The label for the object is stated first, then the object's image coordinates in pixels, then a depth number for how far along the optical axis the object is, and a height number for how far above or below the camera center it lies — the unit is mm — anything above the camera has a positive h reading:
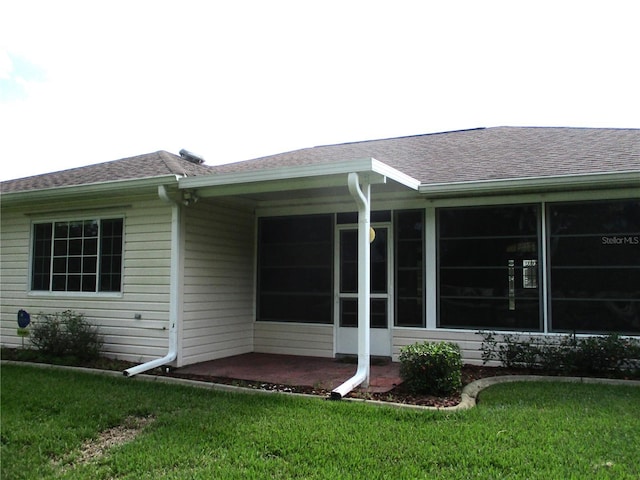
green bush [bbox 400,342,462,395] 5602 -1020
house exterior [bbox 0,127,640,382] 6875 +485
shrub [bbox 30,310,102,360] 7898 -981
